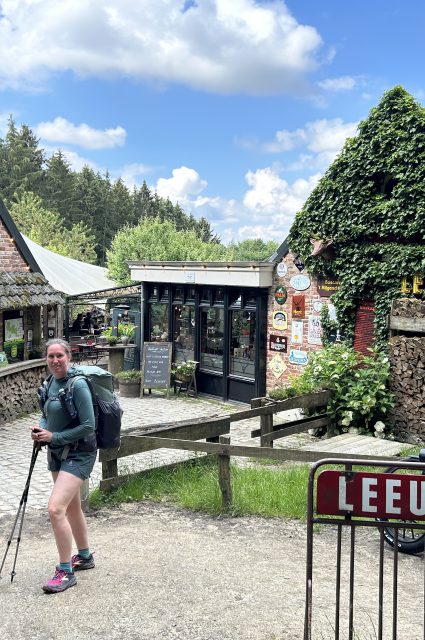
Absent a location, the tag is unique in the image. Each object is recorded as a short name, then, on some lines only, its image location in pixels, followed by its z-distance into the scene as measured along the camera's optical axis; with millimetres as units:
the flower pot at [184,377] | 15424
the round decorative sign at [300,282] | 13500
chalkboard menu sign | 15352
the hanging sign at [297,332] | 13672
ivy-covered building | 11438
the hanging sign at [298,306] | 13587
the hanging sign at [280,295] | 13883
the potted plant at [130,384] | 15484
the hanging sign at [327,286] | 12927
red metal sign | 3092
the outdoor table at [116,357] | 17406
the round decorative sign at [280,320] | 13930
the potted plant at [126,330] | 18062
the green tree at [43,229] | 42875
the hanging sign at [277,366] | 14055
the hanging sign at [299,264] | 13555
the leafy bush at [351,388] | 10297
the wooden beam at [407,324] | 10555
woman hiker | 4477
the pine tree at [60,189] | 60688
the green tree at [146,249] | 33156
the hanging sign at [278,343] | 13969
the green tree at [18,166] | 57844
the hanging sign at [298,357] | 13648
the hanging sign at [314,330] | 13320
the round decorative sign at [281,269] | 13922
